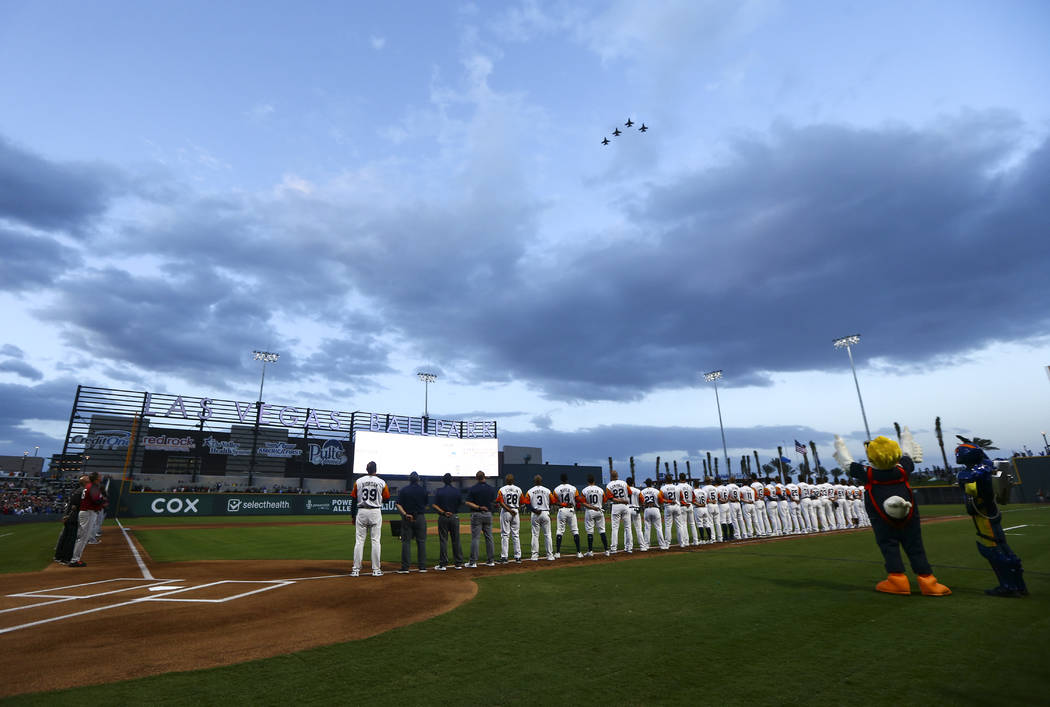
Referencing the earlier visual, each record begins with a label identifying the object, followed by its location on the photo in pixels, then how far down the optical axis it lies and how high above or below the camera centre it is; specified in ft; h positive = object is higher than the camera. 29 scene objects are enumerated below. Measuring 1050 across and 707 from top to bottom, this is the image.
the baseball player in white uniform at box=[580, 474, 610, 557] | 45.03 -0.45
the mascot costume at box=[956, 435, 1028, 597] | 20.76 -0.93
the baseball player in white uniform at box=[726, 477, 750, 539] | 57.77 -1.62
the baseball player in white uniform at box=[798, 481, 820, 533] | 66.18 -1.64
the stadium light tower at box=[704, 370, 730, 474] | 187.01 +43.38
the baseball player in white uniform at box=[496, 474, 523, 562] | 40.14 -0.70
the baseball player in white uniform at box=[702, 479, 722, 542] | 55.57 -1.40
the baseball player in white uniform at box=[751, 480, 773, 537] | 61.26 -2.22
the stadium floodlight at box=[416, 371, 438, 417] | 209.15 +52.27
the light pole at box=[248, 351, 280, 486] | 169.99 +53.98
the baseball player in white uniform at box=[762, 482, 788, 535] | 62.64 -1.41
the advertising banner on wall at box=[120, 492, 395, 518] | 113.39 +2.68
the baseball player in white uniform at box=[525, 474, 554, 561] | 41.29 -0.33
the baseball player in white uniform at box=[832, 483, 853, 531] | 70.95 -2.21
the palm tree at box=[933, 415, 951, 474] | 244.24 +25.78
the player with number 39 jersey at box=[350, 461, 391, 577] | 34.55 +0.35
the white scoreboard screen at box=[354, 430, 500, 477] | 159.53 +17.35
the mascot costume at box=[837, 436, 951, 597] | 22.12 -1.11
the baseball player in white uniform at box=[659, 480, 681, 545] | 51.47 -0.31
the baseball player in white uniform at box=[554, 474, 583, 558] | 43.57 -0.17
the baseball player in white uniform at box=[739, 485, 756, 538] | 59.52 -1.60
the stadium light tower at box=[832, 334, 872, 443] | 146.00 +41.86
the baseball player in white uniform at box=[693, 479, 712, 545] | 53.93 -1.20
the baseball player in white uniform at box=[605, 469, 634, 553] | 45.83 -0.10
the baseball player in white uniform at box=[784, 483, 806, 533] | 65.26 -1.32
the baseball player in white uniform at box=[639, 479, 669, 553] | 49.21 -1.00
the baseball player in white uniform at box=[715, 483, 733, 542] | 57.21 -1.71
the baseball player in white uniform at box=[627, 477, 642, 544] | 47.08 -0.53
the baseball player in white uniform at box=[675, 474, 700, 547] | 51.55 -0.70
